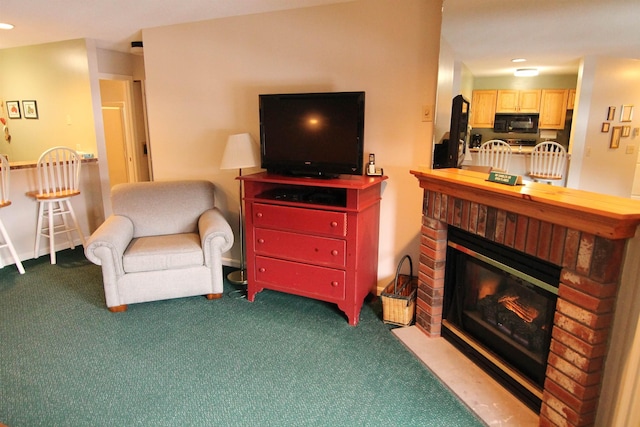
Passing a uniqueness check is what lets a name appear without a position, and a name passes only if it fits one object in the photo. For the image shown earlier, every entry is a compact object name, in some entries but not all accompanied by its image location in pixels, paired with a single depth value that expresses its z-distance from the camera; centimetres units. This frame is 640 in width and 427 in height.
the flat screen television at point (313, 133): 260
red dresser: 253
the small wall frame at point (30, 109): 472
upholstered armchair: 272
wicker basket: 254
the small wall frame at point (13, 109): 481
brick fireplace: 140
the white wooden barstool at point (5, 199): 328
